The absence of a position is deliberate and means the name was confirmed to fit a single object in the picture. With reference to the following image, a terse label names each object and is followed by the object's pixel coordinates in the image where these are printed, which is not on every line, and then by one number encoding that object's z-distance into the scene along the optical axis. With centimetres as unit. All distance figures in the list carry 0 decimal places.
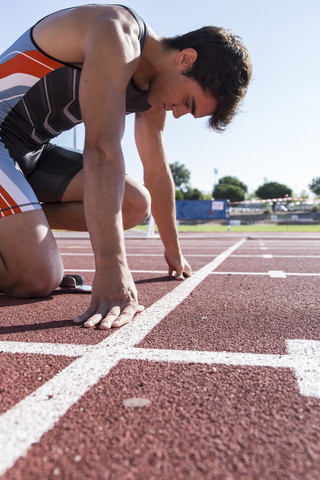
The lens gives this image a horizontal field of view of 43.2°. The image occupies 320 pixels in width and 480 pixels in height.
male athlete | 195
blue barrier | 2773
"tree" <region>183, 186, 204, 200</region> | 7950
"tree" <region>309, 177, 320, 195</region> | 10194
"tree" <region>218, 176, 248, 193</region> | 10275
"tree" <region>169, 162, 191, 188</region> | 10769
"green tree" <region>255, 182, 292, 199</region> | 9794
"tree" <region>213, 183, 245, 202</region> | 9462
